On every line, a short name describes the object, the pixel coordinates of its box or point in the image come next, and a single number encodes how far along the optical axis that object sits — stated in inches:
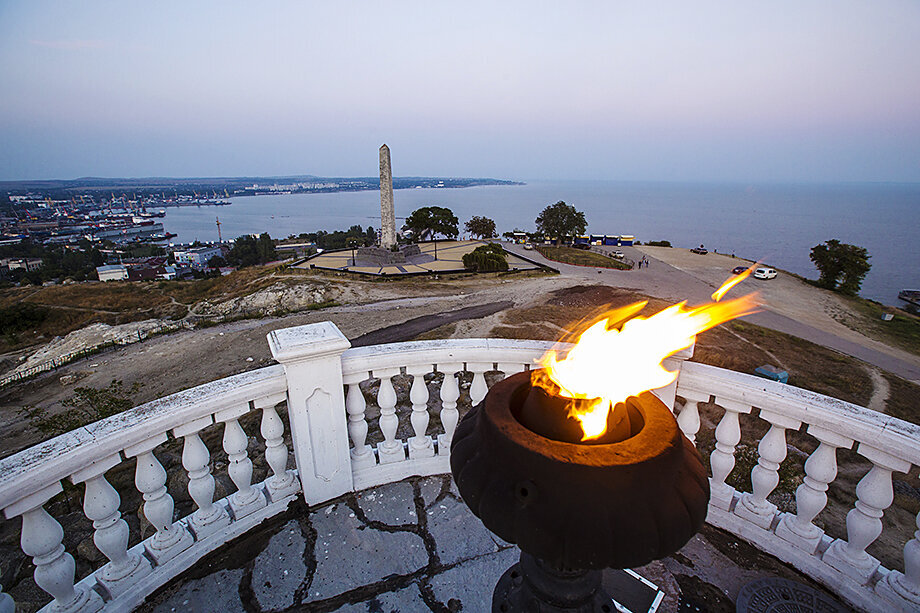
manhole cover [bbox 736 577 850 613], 85.2
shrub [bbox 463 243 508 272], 1294.3
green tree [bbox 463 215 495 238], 2060.8
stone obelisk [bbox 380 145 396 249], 1370.6
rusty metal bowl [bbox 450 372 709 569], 38.6
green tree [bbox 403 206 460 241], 1859.0
